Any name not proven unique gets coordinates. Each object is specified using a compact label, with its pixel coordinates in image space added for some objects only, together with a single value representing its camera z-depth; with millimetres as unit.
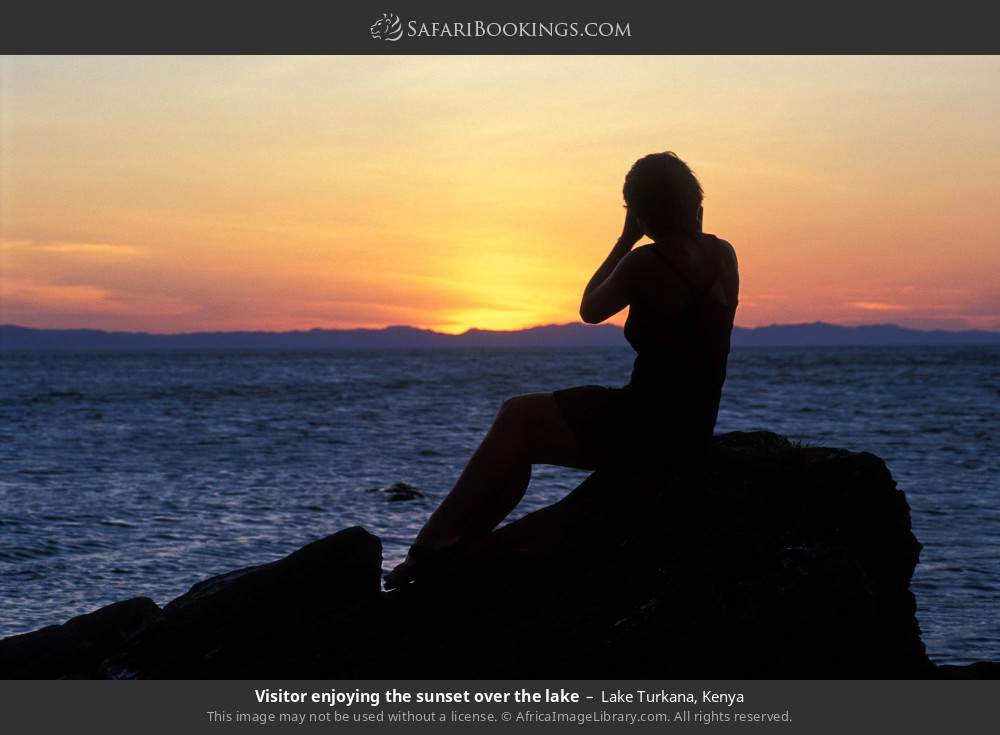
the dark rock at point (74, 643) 8422
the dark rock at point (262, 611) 7434
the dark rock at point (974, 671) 7953
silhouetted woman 6352
